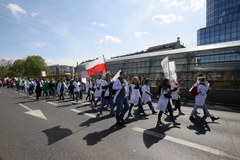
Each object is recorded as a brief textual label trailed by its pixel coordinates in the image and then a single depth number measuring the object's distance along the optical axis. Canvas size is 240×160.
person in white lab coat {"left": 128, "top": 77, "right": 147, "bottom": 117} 5.37
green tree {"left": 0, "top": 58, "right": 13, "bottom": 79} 59.06
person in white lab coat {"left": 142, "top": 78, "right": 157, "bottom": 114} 5.52
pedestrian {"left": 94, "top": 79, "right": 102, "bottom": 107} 6.98
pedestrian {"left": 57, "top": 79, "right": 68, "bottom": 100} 9.74
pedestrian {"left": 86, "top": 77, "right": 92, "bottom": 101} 8.51
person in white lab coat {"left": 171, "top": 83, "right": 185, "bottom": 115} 5.50
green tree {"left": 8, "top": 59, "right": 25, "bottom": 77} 56.60
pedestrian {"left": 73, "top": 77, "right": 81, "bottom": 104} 8.69
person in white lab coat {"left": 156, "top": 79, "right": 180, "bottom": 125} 4.25
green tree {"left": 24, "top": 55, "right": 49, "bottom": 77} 54.52
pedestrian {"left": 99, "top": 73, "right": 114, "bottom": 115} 5.48
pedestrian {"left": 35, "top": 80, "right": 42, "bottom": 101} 9.78
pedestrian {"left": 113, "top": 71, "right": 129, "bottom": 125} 4.36
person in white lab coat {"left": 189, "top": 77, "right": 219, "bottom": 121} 4.57
